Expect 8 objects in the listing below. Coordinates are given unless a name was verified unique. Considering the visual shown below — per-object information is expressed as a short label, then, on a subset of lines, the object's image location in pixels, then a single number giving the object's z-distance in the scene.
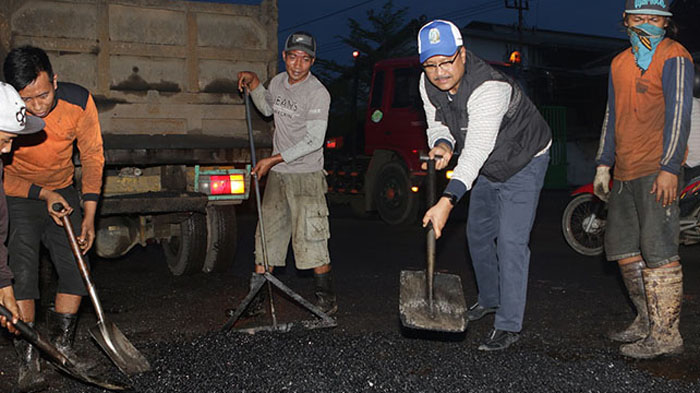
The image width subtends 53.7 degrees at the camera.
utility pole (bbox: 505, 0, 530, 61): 39.44
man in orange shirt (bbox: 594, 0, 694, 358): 3.98
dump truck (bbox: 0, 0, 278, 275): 5.69
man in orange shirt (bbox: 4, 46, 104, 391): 3.79
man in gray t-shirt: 5.05
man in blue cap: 3.92
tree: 33.03
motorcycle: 7.23
